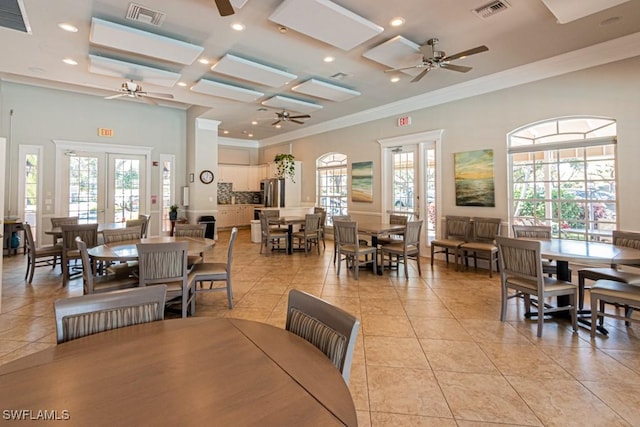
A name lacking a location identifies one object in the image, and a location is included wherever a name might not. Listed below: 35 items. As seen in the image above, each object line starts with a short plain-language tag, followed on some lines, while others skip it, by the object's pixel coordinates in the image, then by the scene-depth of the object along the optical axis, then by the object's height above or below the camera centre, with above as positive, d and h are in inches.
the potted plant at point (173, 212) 332.5 +6.1
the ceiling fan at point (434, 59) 165.2 +83.8
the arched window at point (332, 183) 346.9 +39.9
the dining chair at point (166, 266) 118.0 -18.3
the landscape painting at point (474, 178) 223.6 +29.2
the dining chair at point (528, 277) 118.3 -23.0
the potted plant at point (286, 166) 370.9 +62.8
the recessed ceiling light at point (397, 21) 145.4 +92.0
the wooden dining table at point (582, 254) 112.0 -13.3
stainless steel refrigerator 387.5 +32.2
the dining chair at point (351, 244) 198.5 -16.8
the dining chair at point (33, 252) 179.5 -20.0
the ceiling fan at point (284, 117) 278.4 +90.7
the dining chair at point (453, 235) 220.8 -12.4
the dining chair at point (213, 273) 136.6 -24.4
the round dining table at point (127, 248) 121.0 -13.0
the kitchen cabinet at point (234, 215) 456.8 +4.8
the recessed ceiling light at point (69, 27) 152.7 +93.4
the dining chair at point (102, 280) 116.4 -25.2
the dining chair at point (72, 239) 179.5 -11.8
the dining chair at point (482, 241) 202.8 -16.2
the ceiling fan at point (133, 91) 211.0 +86.9
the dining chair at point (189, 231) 182.9 -7.3
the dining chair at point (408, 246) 197.2 -18.2
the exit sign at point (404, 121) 272.5 +85.0
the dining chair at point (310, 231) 271.1 -11.2
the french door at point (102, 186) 291.9 +31.7
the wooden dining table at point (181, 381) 32.4 -19.8
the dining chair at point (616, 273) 128.3 -23.3
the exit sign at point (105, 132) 303.4 +83.3
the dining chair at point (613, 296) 107.7 -26.9
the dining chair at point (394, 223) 227.5 -8.9
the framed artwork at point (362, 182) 310.2 +36.5
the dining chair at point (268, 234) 271.3 -13.5
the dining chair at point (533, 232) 166.2 -7.3
